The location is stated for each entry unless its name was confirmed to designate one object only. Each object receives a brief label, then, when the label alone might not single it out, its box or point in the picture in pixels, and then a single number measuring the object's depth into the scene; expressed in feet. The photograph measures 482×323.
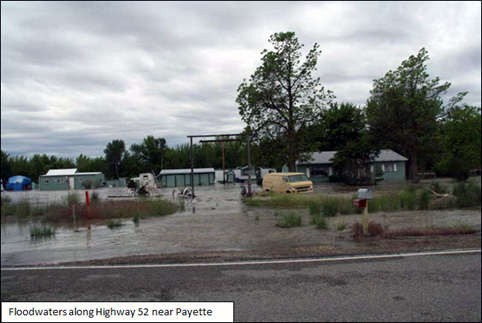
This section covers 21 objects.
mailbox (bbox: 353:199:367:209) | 32.73
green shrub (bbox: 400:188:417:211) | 51.37
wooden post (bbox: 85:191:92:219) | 55.73
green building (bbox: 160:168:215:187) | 121.80
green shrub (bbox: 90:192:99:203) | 75.37
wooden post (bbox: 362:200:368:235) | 32.97
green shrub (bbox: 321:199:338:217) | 49.49
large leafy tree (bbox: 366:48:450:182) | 83.41
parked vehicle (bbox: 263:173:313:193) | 79.97
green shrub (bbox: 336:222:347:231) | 37.63
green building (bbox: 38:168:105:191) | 138.51
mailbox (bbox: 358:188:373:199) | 32.27
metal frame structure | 78.81
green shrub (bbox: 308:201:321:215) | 51.44
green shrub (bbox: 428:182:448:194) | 60.18
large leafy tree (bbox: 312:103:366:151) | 146.30
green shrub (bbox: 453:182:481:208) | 50.88
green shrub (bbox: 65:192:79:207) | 64.10
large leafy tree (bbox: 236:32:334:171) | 113.19
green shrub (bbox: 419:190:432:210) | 50.80
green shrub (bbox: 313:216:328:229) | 39.24
